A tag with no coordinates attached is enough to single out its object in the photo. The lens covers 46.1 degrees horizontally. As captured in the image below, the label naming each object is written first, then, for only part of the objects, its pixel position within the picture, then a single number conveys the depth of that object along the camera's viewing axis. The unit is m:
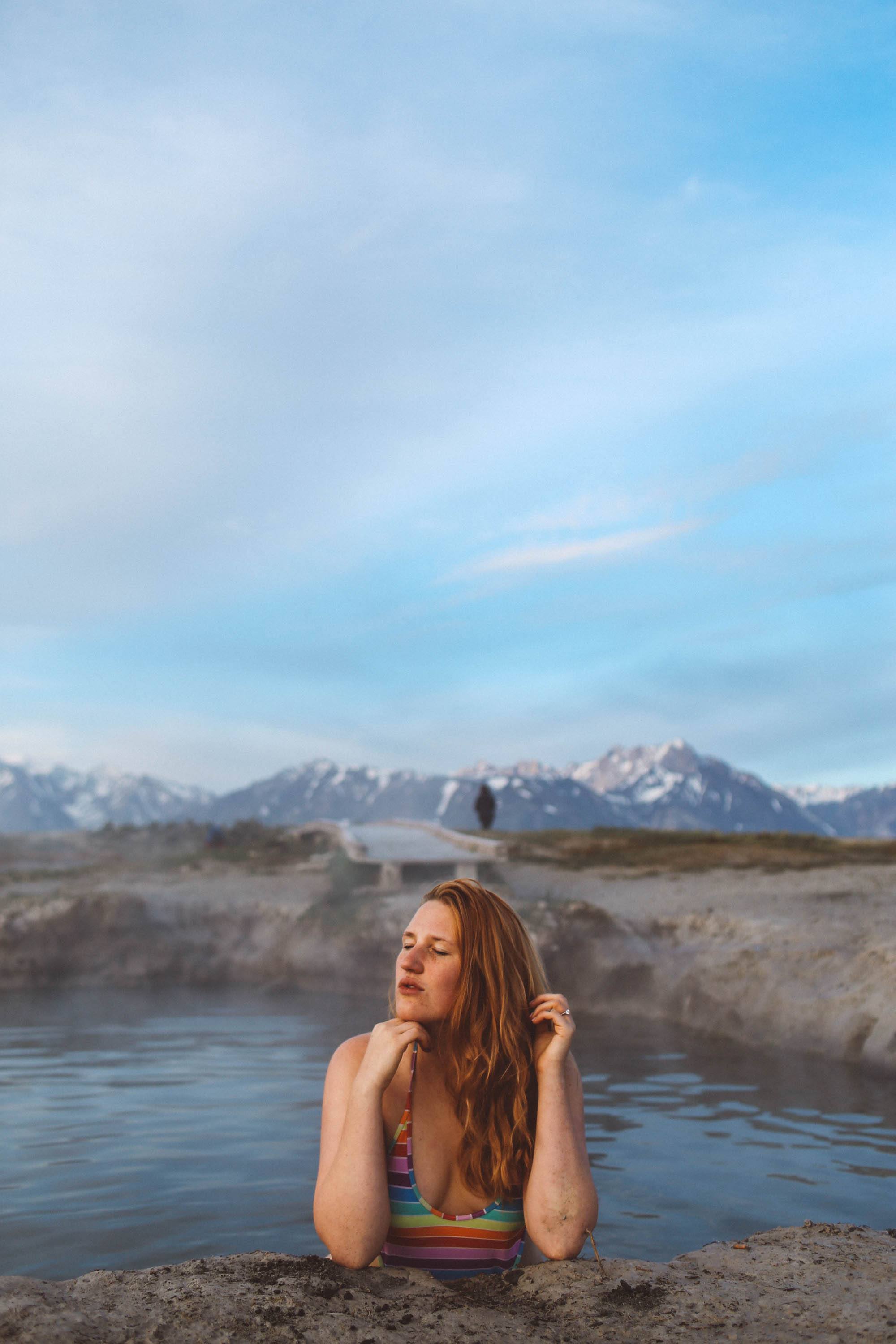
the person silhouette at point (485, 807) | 39.38
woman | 2.85
